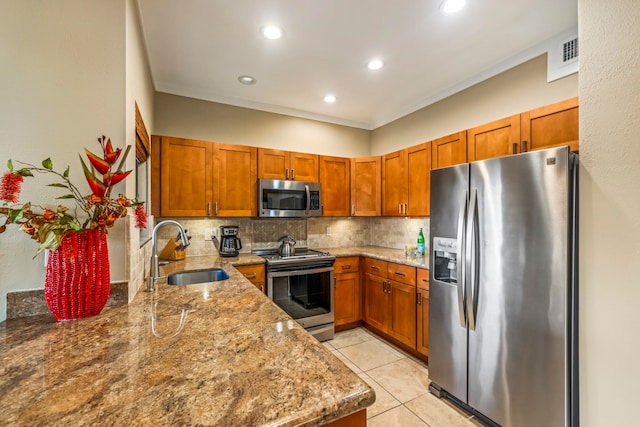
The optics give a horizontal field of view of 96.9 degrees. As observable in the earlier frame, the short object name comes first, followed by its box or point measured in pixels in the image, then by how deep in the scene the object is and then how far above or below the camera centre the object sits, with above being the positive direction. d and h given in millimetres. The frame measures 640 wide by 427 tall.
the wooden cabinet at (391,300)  2703 -908
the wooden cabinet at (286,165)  3189 +567
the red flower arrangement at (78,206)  991 +33
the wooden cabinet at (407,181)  2933 +360
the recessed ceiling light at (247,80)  2793 +1342
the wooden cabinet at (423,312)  2529 -895
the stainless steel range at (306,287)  2895 -788
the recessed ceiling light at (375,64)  2506 +1346
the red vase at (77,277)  1119 -254
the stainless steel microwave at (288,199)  3117 +169
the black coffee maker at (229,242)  3037 -308
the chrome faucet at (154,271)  1616 -330
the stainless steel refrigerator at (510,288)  1488 -450
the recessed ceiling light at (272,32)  2049 +1341
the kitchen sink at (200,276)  2256 -514
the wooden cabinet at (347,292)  3240 -917
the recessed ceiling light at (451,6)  1781 +1329
